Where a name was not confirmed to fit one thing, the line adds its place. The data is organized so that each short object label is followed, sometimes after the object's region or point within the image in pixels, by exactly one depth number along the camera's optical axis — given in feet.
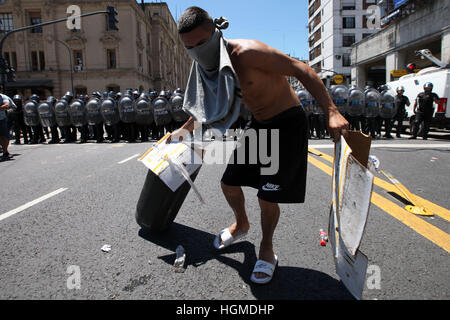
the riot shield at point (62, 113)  39.81
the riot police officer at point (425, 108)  33.65
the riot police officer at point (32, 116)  40.22
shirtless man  6.31
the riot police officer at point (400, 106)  37.70
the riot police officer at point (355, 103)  36.11
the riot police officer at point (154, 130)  41.30
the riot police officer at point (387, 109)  36.76
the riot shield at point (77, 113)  39.52
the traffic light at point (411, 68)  52.28
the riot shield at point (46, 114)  39.65
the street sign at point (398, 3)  72.73
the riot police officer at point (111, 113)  38.71
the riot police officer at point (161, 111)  38.40
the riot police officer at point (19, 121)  41.47
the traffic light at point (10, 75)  62.49
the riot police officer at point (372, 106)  36.19
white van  36.17
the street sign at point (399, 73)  59.92
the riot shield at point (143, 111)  38.58
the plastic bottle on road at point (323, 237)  8.40
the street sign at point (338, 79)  84.07
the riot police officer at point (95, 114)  39.32
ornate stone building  125.80
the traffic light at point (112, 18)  52.85
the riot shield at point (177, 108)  38.27
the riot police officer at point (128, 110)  38.37
